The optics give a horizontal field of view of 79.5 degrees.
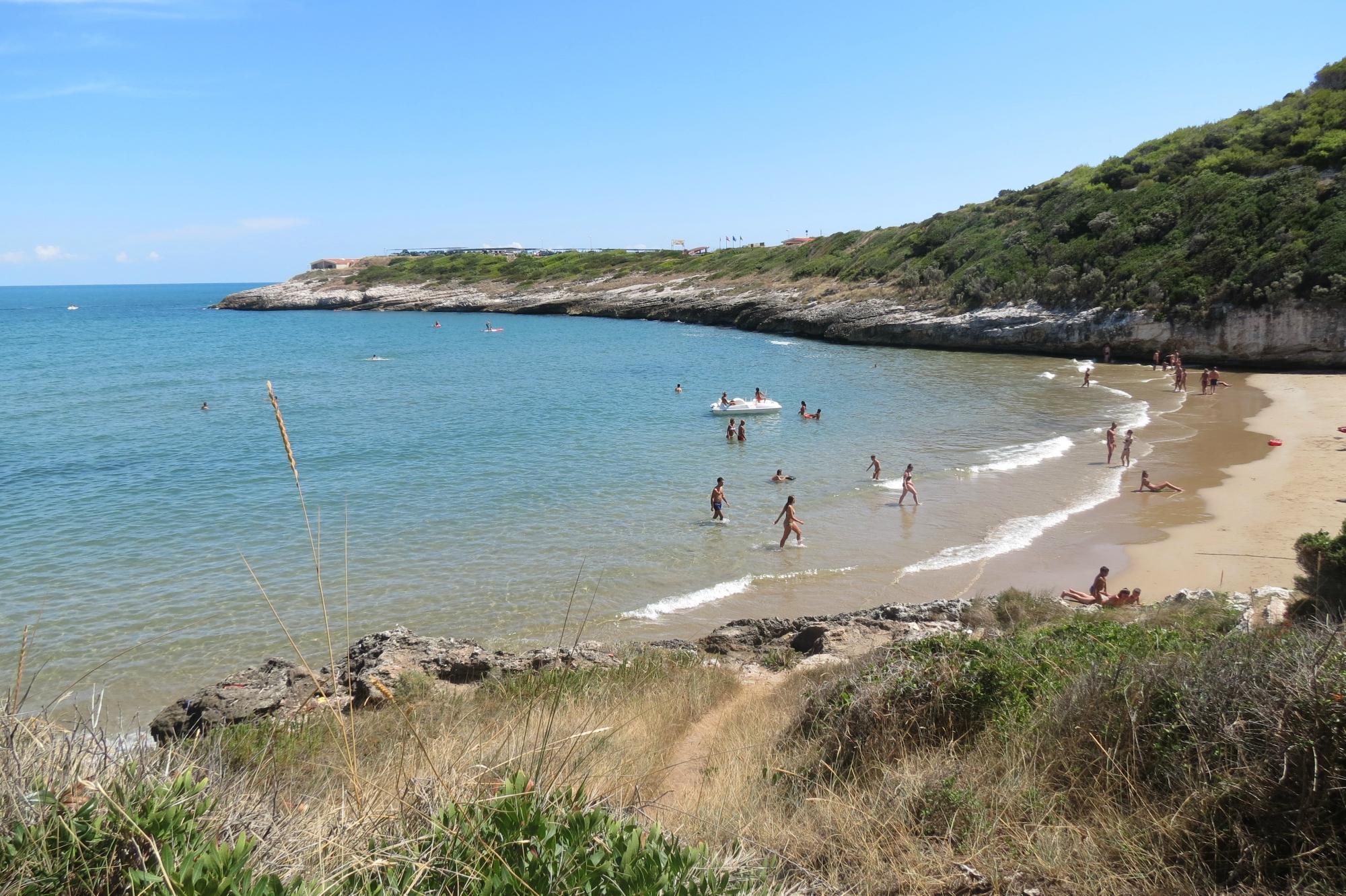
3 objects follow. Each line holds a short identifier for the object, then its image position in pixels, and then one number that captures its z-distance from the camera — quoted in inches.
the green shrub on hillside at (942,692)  214.4
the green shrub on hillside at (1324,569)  350.3
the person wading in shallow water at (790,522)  629.0
